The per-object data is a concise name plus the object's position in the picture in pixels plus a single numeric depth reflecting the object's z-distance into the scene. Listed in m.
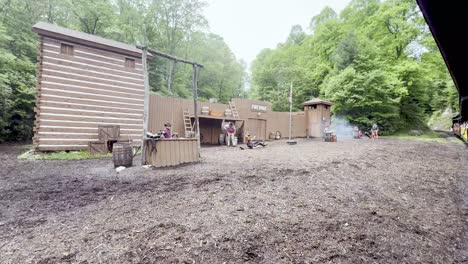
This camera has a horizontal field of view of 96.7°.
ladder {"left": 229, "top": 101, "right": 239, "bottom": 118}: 15.28
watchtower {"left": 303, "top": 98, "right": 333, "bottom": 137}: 19.75
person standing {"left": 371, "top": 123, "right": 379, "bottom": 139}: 18.07
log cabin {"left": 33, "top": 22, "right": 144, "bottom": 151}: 8.38
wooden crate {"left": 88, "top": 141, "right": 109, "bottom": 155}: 8.80
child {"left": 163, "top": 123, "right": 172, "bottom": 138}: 8.54
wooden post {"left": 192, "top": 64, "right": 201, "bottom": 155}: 7.84
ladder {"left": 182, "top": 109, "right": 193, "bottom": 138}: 12.81
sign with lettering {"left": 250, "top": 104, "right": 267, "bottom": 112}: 16.97
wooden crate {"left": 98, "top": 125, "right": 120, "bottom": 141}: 9.18
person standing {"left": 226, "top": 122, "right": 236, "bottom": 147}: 13.73
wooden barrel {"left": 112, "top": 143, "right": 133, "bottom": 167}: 6.43
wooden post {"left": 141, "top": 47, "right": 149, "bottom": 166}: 6.61
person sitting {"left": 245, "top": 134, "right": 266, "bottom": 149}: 12.04
